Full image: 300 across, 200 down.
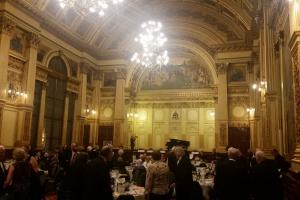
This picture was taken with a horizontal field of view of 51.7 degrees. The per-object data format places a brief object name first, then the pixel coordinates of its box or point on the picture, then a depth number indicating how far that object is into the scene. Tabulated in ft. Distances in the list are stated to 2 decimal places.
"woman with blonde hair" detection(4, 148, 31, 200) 15.84
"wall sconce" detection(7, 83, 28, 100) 44.03
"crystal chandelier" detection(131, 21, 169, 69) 43.39
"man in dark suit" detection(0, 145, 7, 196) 17.29
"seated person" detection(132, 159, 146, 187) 23.14
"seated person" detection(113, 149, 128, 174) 27.67
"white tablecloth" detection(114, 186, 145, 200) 18.45
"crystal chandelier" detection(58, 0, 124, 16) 31.55
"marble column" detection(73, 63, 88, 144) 60.95
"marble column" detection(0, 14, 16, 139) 41.43
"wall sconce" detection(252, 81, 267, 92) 34.85
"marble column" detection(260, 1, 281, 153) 31.83
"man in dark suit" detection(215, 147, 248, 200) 16.61
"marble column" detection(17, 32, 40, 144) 45.06
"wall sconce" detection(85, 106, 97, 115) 65.96
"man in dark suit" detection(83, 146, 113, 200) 14.67
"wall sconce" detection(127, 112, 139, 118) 71.26
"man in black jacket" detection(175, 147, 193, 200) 18.94
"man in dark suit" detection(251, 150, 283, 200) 16.46
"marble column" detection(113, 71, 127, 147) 66.33
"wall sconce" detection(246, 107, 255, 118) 56.20
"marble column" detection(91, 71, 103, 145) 67.62
